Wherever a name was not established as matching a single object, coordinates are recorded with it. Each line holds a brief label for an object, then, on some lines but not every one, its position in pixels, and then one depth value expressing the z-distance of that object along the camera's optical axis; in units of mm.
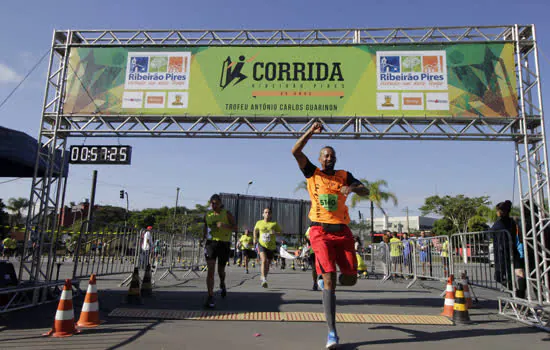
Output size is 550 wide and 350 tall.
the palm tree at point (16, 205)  74300
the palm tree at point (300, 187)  38712
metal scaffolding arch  6723
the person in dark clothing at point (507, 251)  6016
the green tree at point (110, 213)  64250
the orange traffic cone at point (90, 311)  4508
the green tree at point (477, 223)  39562
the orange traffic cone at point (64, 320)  4098
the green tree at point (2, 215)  39378
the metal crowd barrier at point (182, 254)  10828
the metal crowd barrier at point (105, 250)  6891
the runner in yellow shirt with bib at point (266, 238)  8867
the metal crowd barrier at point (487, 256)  6070
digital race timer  7660
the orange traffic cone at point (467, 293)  6379
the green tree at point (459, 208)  41344
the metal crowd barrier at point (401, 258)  11258
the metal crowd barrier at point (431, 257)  9469
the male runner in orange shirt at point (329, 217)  3926
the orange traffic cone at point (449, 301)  5492
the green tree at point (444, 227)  45228
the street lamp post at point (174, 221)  54438
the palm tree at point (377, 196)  37781
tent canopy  6273
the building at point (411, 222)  99262
